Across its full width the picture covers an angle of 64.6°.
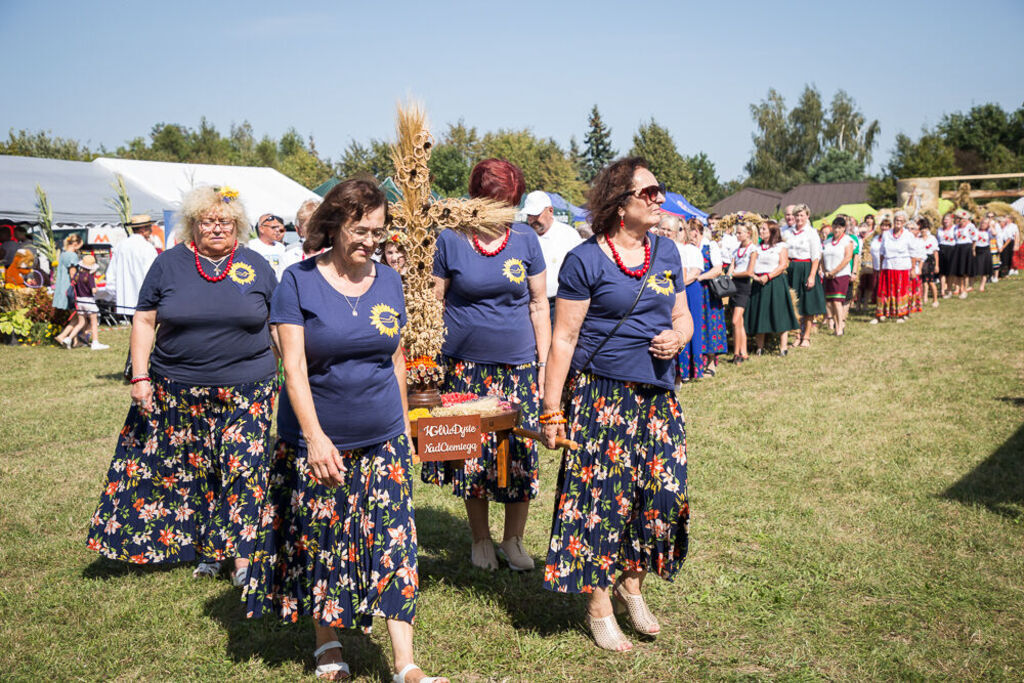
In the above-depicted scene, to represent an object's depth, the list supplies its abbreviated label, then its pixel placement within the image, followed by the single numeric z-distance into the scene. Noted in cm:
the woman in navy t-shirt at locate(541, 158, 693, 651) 367
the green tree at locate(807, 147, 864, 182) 8325
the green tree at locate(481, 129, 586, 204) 6231
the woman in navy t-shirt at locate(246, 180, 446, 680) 319
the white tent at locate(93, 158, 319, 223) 2672
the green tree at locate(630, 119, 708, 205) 7344
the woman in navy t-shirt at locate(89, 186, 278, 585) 443
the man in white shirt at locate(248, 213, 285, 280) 812
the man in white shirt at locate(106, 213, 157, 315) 1130
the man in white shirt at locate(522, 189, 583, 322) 739
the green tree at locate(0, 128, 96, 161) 5784
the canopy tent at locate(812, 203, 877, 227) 2997
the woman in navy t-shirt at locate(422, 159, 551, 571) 438
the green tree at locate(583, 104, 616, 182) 8656
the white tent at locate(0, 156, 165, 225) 2050
